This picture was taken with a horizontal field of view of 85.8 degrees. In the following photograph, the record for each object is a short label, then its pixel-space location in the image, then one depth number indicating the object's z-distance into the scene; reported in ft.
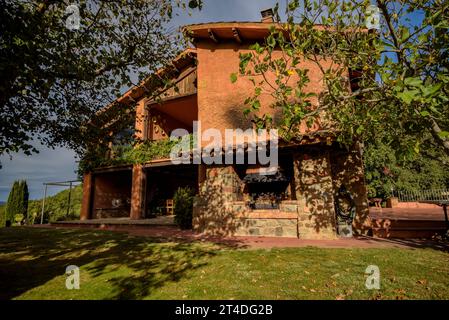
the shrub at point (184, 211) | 34.30
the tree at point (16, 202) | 61.16
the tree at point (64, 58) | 12.30
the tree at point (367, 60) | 11.95
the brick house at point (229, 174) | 27.27
